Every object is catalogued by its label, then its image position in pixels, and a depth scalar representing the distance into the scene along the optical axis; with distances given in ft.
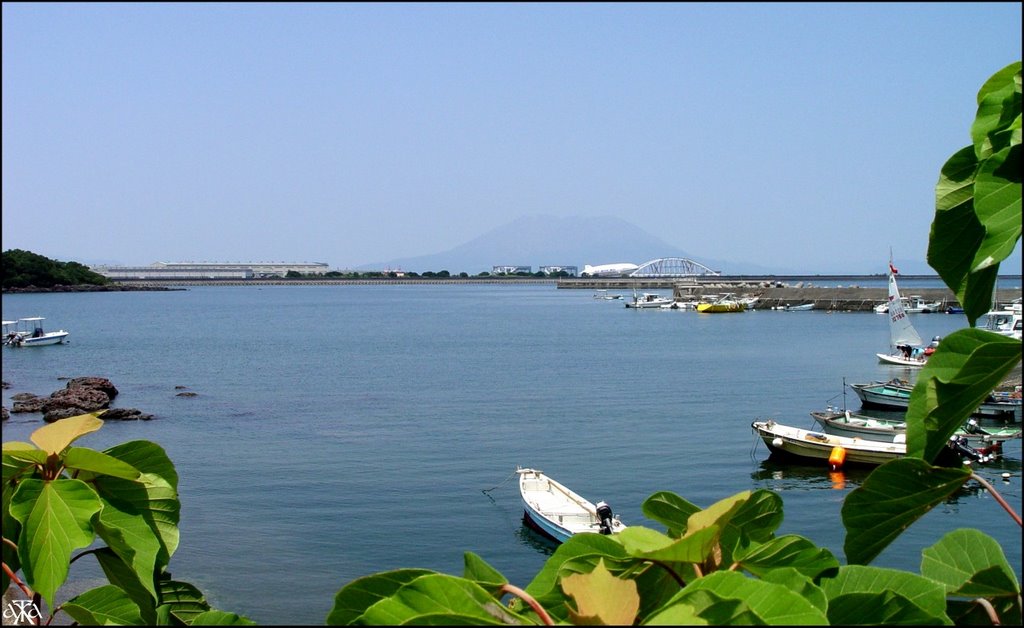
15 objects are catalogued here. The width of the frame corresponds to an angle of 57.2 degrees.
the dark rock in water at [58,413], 96.80
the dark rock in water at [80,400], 103.76
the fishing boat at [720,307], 299.38
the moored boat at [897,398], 95.35
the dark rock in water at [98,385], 118.83
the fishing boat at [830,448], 76.54
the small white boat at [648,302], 344.90
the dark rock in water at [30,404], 104.83
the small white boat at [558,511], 54.95
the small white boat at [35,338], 188.44
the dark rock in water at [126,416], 103.81
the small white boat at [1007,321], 136.98
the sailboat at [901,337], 134.10
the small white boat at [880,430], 78.99
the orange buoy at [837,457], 77.51
